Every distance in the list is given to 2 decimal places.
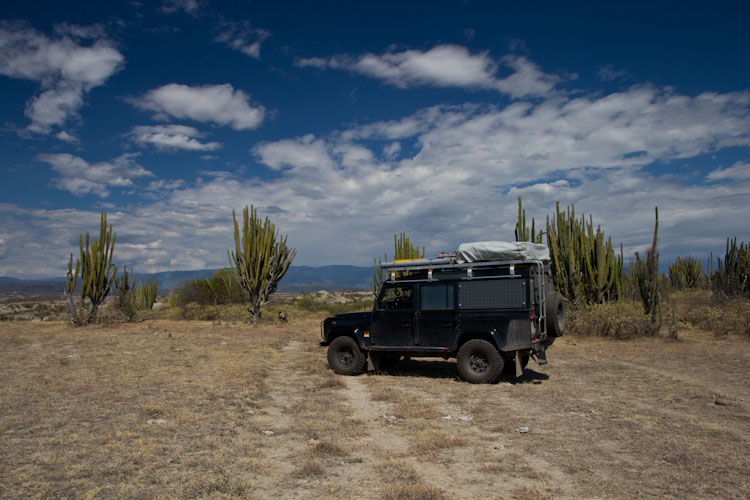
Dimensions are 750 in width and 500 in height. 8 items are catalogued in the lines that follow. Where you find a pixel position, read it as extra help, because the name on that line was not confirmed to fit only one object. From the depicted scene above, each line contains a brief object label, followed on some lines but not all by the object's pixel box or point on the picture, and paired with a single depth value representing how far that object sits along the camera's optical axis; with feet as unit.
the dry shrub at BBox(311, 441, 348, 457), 16.84
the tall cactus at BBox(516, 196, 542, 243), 51.67
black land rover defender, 27.89
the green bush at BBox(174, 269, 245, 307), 83.20
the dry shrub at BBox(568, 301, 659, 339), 45.78
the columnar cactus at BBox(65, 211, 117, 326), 60.18
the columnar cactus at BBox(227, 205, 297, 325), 62.80
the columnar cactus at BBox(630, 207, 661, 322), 47.65
